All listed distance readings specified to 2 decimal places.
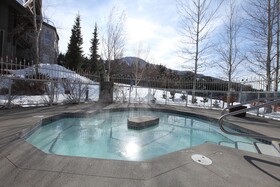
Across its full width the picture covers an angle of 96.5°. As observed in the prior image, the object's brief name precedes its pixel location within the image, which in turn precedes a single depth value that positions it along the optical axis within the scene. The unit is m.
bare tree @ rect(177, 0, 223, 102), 8.56
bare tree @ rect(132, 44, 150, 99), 13.86
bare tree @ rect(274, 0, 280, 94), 6.15
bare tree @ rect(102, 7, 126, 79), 9.08
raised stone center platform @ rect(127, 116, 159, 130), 3.93
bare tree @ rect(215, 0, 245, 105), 8.48
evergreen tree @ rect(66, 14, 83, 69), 16.75
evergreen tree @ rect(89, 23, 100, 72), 20.62
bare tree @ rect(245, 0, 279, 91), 6.29
